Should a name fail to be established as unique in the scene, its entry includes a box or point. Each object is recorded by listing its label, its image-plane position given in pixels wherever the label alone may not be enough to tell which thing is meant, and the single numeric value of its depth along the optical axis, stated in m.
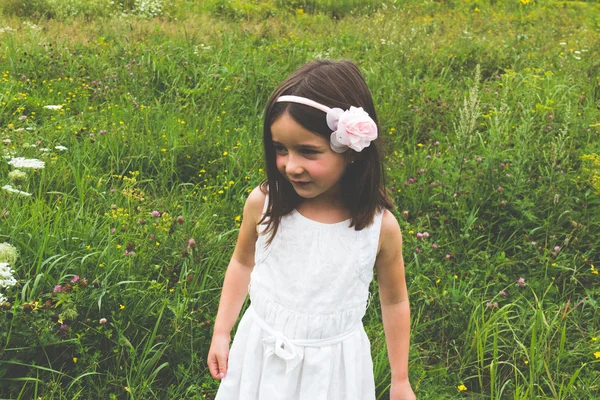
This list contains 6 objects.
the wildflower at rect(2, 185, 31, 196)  2.58
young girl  1.46
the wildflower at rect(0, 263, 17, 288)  1.96
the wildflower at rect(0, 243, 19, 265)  2.19
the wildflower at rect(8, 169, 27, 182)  2.77
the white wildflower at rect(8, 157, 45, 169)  2.83
